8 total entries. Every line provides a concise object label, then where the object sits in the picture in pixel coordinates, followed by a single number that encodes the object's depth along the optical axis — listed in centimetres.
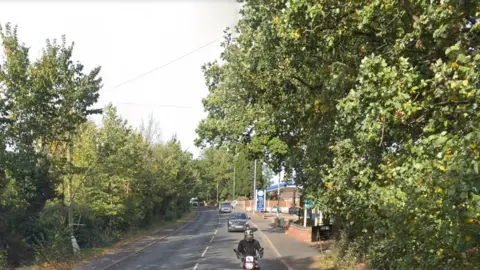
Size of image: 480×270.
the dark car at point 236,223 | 3650
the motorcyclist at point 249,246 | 1267
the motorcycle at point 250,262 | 1243
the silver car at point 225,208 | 7279
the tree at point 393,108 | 470
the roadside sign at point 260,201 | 6971
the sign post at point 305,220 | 3454
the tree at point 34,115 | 1761
